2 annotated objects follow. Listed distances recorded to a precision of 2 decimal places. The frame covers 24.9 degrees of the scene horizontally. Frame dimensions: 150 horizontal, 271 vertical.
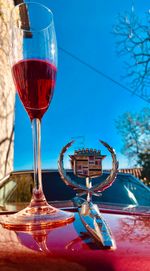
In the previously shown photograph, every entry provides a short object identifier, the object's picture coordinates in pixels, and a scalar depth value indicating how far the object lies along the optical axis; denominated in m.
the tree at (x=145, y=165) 15.24
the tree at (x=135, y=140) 24.53
